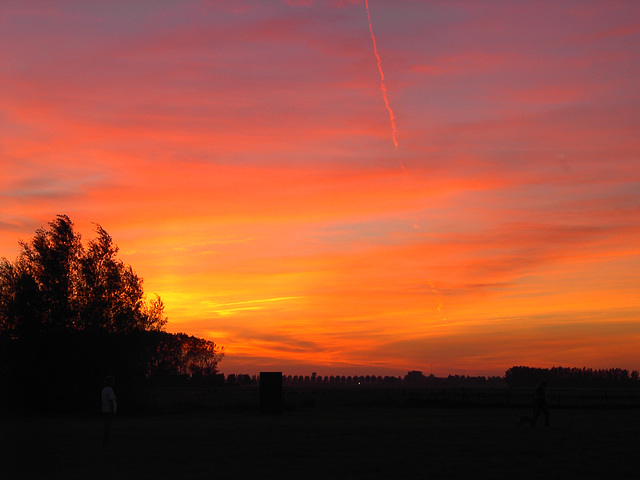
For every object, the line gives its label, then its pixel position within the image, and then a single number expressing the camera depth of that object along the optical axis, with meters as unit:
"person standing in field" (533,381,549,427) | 31.93
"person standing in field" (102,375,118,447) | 24.19
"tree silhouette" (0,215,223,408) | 50.59
